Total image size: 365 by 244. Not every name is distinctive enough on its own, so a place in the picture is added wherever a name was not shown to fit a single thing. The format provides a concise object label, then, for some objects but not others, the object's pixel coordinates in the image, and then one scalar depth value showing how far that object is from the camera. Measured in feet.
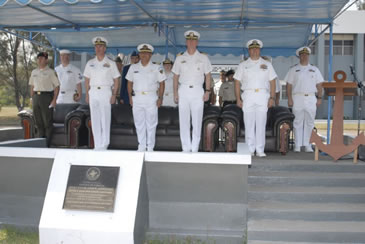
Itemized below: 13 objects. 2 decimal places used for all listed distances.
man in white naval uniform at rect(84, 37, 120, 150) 20.85
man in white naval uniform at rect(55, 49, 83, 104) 28.43
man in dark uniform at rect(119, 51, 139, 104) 26.40
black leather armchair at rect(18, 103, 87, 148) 22.97
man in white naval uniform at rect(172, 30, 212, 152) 19.85
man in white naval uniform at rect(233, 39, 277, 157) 20.08
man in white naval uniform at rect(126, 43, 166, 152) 20.86
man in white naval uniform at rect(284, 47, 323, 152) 22.99
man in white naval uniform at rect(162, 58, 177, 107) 28.32
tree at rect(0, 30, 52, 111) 72.70
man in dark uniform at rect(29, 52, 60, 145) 23.68
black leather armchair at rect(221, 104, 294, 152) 21.22
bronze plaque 14.24
